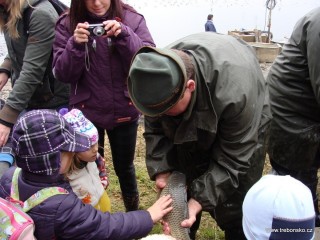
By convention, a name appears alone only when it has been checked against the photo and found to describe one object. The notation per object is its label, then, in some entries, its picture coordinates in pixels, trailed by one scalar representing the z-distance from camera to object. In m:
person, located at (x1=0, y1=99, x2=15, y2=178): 2.62
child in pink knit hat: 2.23
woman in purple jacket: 2.62
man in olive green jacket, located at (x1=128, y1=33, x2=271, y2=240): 1.89
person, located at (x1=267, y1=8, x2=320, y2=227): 2.69
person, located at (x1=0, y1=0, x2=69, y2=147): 2.67
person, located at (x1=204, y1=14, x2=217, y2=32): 16.36
